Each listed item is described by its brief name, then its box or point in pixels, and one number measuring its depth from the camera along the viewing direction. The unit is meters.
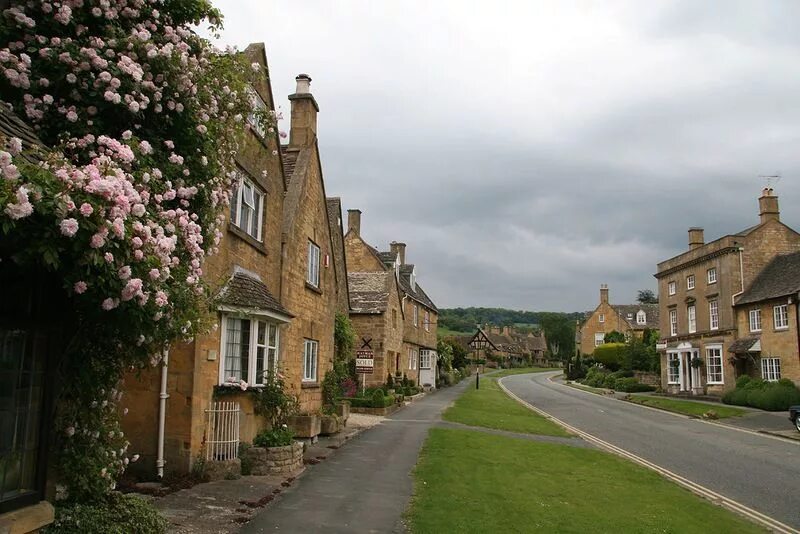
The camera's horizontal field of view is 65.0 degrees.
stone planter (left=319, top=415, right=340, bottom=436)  18.86
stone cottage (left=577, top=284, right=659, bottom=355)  86.69
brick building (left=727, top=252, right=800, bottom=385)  34.44
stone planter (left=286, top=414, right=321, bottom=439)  16.48
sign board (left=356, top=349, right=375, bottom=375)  26.67
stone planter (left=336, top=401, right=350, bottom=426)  20.97
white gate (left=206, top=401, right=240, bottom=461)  12.55
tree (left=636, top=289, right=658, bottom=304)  140.55
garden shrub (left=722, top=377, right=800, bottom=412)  32.25
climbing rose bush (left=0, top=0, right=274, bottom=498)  4.88
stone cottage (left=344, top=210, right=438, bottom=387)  34.81
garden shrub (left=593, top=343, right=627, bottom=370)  67.25
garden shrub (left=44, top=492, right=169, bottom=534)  6.56
